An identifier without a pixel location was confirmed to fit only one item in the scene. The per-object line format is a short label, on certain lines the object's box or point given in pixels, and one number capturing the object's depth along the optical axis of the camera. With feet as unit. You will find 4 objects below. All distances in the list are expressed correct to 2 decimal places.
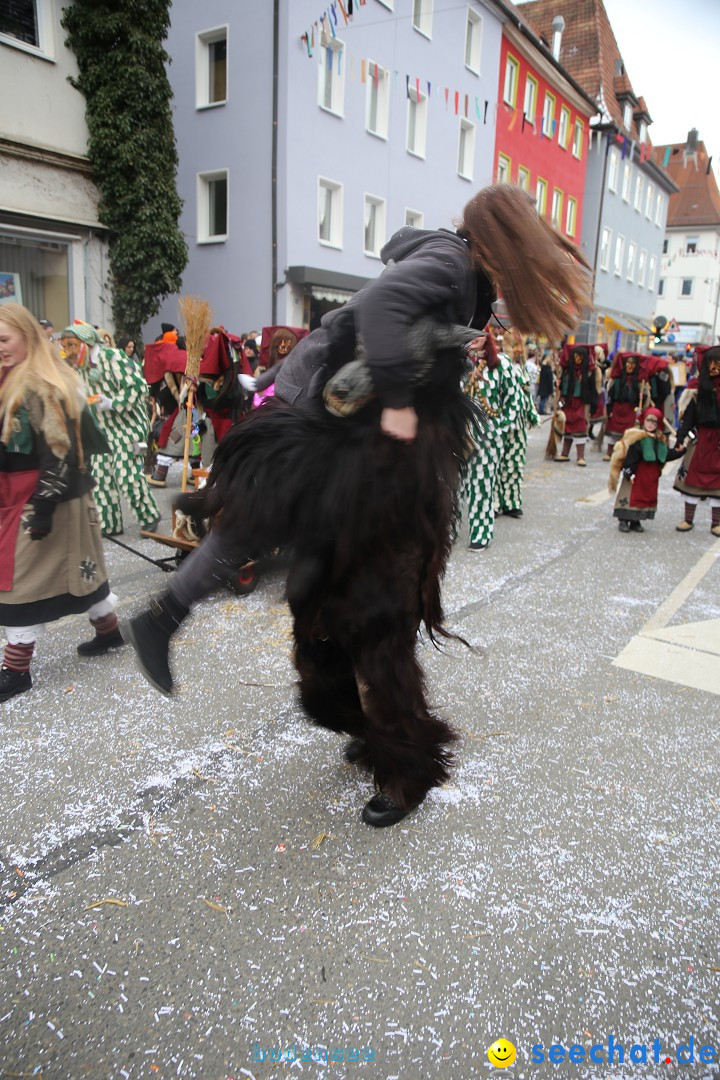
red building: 79.46
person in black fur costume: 6.48
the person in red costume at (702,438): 24.18
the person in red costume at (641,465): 24.53
